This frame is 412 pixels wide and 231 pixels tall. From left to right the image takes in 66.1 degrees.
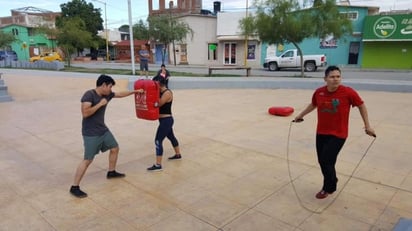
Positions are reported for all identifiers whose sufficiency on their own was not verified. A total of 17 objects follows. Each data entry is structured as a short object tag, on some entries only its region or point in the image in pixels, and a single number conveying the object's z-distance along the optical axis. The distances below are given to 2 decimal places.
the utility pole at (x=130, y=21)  17.38
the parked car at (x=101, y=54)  48.47
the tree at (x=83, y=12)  49.41
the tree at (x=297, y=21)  15.30
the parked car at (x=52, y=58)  35.13
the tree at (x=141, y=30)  32.31
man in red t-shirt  3.22
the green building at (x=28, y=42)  48.75
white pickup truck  22.41
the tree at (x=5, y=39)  33.31
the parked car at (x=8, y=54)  42.55
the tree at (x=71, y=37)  25.01
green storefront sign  22.75
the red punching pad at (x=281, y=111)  7.95
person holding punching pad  4.24
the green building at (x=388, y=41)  22.97
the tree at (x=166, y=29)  31.08
